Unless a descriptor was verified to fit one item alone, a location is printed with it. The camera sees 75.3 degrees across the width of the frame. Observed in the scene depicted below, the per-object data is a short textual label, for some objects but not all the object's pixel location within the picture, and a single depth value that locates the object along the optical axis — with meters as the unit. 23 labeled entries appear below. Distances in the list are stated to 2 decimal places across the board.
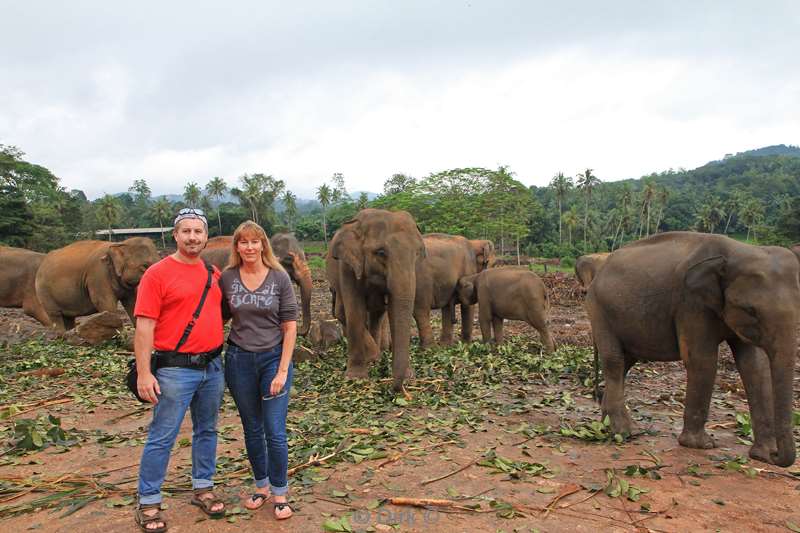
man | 3.53
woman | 3.78
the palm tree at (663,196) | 68.56
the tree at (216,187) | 89.00
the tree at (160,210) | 77.32
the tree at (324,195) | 80.38
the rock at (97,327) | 10.79
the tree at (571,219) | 65.09
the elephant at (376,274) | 7.35
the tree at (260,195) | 73.44
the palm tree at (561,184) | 71.38
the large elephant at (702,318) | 4.46
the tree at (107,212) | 67.38
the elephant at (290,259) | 11.66
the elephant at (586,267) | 18.22
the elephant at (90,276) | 10.45
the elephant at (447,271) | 12.11
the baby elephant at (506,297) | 11.58
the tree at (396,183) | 74.39
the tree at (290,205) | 81.62
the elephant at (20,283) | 12.36
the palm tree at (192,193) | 83.25
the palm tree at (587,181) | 68.56
